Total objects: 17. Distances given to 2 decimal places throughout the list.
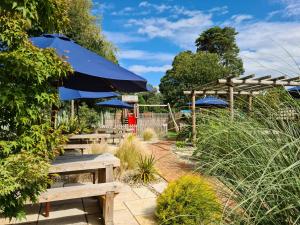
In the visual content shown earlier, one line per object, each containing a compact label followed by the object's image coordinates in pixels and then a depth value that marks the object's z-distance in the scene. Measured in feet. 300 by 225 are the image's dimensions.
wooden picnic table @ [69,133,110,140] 14.79
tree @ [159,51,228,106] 67.75
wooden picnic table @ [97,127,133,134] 23.82
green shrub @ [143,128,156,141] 30.28
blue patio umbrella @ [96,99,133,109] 32.59
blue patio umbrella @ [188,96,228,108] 24.64
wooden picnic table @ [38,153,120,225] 7.12
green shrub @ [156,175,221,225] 6.89
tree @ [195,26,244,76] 92.19
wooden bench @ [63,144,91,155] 14.36
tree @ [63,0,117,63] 35.46
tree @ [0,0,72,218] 5.39
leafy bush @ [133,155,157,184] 12.22
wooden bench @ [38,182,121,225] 6.98
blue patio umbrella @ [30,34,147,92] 7.26
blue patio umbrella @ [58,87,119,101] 16.60
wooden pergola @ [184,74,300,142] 18.70
